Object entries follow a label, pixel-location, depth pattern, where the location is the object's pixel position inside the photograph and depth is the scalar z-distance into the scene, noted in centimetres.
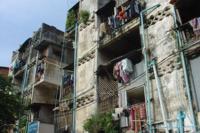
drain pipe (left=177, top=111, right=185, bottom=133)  1070
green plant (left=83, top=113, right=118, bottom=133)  1360
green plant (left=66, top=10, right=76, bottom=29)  2127
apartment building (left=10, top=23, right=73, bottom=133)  2244
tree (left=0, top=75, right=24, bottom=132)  1556
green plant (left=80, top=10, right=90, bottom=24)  1961
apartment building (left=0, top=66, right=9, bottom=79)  3718
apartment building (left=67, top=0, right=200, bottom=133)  1191
